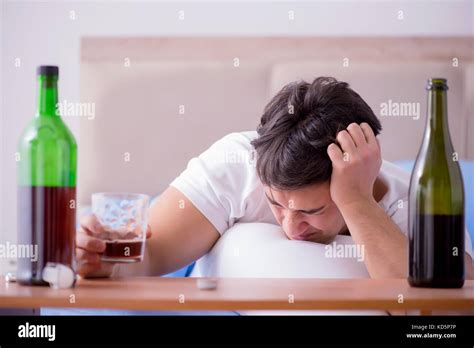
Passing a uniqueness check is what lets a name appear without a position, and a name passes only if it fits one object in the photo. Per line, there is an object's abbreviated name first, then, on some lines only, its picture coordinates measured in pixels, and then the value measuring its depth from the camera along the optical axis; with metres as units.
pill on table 1.62
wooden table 1.52
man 1.91
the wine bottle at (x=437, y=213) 1.64
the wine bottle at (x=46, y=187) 1.59
